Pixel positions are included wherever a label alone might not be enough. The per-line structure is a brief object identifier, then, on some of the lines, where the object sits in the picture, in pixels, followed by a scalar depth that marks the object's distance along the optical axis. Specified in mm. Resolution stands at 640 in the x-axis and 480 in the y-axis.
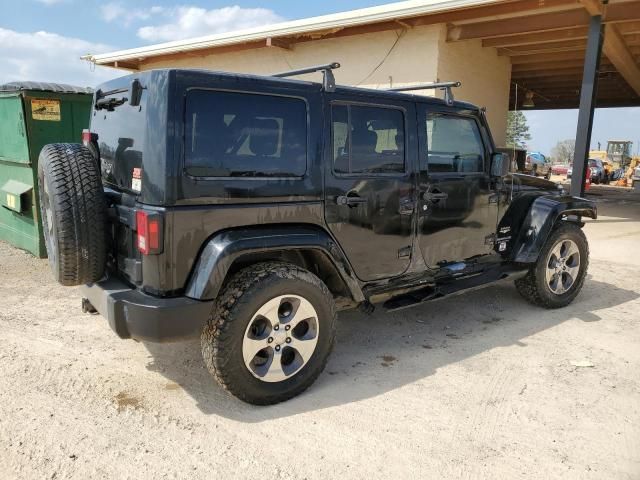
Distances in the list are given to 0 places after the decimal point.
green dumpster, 5781
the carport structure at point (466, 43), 9086
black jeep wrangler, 2734
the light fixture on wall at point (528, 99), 17234
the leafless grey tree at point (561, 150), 74438
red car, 39062
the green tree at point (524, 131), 61906
